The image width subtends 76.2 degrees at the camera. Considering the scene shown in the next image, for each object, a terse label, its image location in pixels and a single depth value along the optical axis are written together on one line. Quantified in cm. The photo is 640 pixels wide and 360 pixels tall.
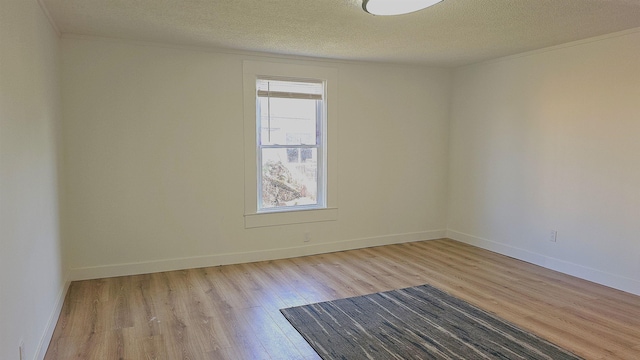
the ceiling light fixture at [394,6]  261
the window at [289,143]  450
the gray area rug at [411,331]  260
